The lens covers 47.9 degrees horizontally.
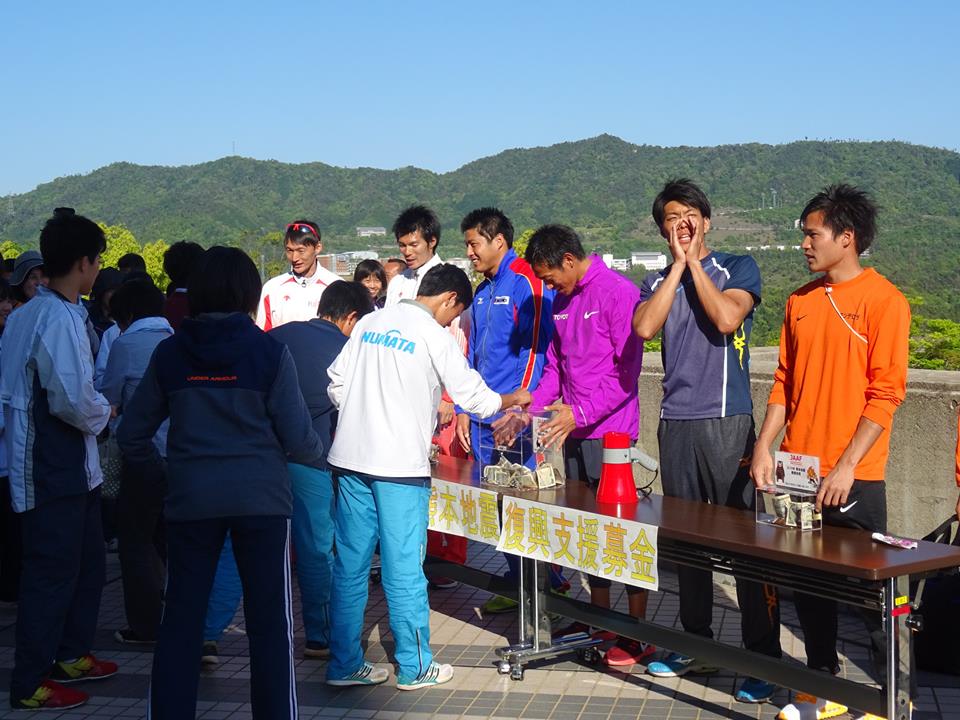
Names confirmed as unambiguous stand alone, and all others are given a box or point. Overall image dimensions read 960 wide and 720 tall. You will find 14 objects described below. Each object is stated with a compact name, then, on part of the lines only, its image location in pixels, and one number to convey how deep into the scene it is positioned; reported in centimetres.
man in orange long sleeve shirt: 396
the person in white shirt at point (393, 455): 464
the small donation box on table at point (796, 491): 392
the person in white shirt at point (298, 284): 732
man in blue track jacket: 596
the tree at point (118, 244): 5097
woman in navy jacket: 379
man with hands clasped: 454
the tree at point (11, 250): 3679
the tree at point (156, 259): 4475
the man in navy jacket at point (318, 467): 523
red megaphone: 461
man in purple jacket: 515
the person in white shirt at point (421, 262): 664
